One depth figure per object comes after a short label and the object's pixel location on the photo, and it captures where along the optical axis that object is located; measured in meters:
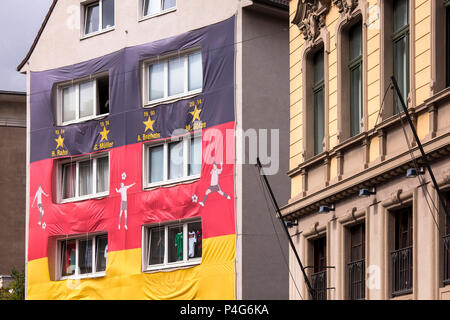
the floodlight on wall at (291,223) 32.00
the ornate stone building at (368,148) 23.81
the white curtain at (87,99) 47.41
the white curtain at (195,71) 43.16
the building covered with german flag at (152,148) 41.09
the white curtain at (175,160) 43.28
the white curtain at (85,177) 47.08
